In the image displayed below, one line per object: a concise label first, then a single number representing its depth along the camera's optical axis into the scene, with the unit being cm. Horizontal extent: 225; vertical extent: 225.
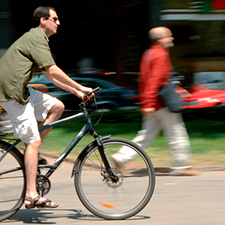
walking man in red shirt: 1155
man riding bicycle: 788
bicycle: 837
